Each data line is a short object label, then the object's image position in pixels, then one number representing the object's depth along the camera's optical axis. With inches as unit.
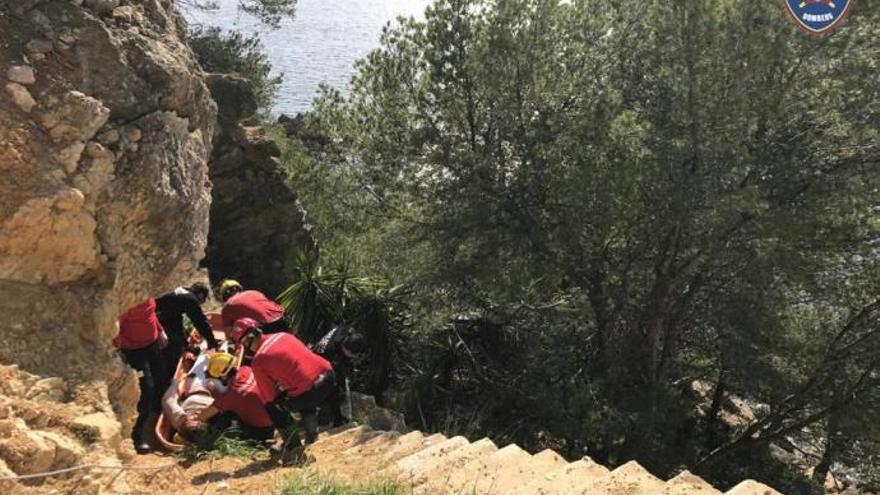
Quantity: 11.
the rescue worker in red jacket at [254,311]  237.9
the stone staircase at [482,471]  159.8
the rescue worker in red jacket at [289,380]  188.9
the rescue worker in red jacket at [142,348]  200.8
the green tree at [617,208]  307.9
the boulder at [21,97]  144.0
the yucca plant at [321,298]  358.0
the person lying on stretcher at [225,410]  207.5
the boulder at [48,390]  137.1
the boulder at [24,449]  118.9
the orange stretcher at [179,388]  203.0
